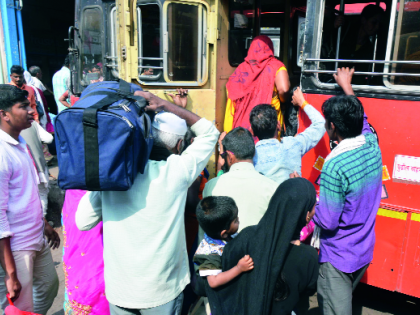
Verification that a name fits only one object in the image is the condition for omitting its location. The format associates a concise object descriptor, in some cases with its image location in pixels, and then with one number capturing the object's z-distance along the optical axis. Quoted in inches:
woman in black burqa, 55.2
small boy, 62.1
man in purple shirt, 75.2
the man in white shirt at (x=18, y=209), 75.9
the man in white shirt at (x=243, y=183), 77.2
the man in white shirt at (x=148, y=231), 63.0
